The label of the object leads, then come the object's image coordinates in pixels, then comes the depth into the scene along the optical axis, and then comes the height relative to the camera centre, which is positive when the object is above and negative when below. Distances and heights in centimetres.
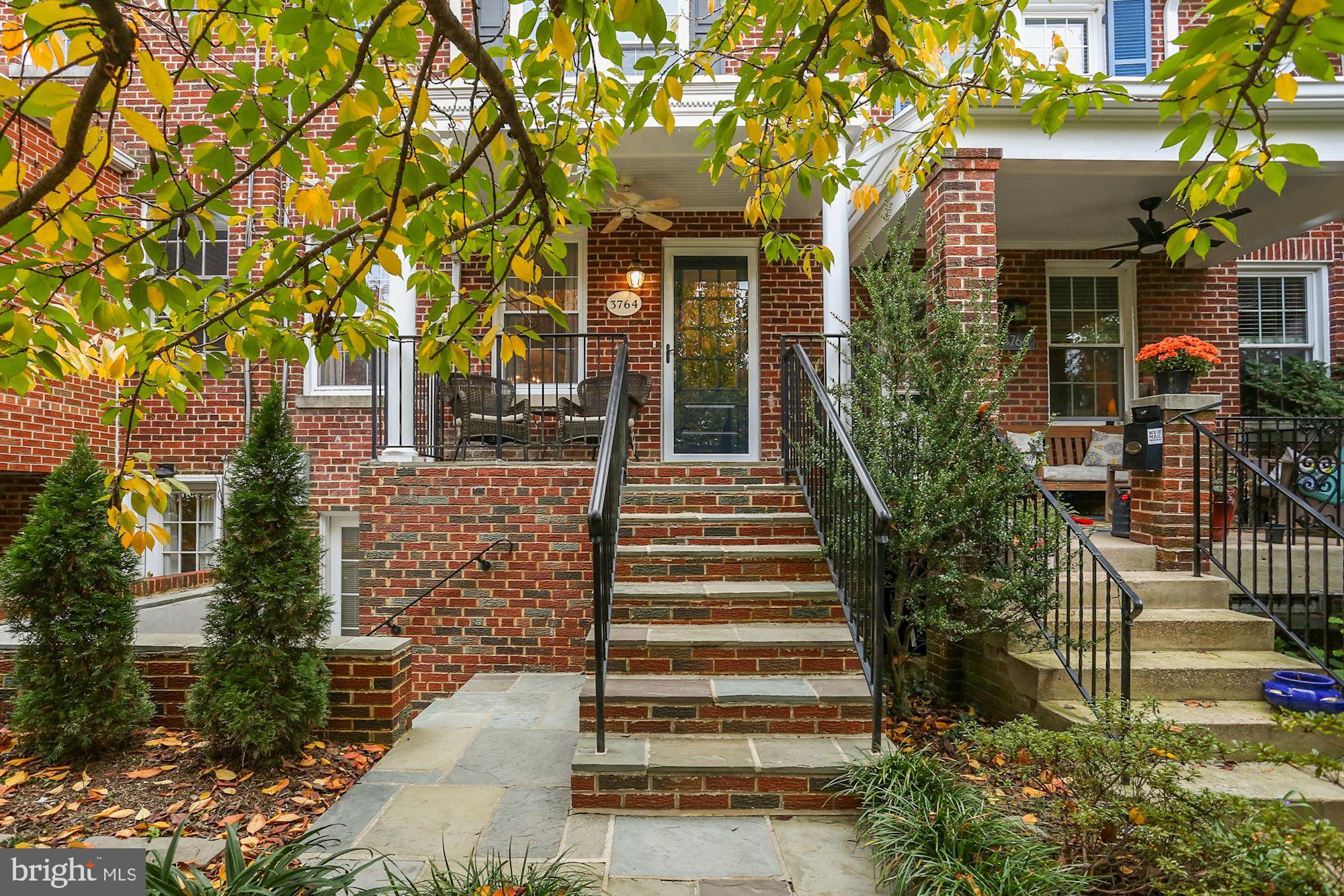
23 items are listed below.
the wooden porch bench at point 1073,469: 700 -11
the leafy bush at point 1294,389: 761 +75
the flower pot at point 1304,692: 378 -124
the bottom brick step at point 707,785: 305 -138
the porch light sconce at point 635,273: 750 +191
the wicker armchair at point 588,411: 627 +41
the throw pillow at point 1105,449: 726 +9
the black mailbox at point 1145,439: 500 +13
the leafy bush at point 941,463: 401 -3
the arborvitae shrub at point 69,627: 336 -80
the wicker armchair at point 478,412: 603 +39
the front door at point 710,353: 758 +110
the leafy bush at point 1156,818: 197 -115
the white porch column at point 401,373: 601 +71
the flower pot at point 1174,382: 539 +58
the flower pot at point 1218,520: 548 -48
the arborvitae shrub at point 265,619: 338 -78
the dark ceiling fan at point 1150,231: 599 +189
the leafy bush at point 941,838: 226 -131
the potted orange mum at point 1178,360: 530 +72
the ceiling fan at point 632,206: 599 +218
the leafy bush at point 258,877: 217 -129
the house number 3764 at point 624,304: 759 +162
